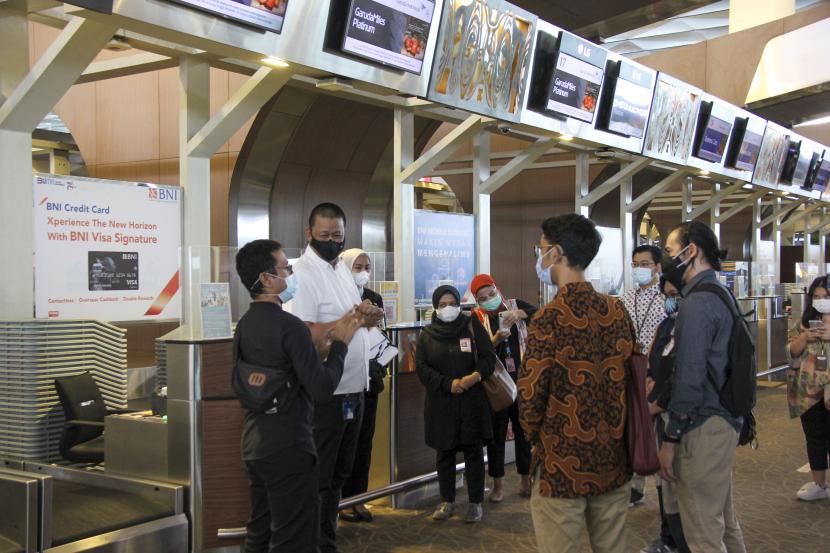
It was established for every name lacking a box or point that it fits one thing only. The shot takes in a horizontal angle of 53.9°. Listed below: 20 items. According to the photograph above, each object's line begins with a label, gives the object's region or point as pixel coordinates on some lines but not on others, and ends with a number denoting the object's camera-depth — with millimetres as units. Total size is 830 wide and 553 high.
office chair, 4859
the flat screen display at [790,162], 13805
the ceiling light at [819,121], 17400
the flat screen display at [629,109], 8586
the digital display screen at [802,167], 14281
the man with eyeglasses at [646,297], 5203
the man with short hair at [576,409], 2621
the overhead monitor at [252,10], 4328
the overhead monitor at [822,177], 15302
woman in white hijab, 5070
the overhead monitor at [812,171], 14836
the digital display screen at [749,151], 11964
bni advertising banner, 4934
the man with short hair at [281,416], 3131
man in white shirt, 3814
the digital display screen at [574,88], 7531
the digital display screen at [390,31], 5277
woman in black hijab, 5078
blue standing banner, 7348
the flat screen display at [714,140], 10984
